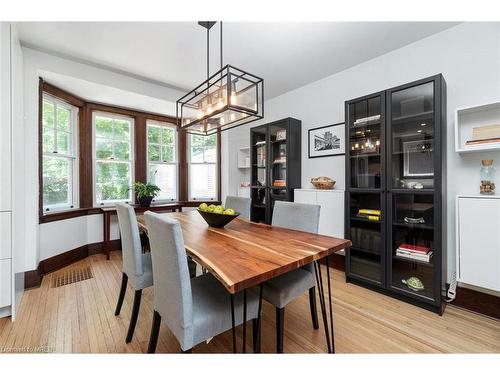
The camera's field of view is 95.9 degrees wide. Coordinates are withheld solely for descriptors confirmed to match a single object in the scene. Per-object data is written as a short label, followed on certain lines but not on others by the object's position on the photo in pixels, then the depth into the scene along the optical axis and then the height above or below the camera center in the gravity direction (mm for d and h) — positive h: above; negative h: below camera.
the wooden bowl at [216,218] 1840 -264
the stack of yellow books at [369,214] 2408 -305
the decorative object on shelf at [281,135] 3445 +804
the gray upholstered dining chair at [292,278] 1387 -644
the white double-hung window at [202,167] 4555 +408
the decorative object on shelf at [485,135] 1814 +419
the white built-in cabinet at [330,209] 2740 -285
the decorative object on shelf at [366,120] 2401 +722
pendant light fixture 1611 +629
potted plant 3713 -93
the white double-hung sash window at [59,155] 2973 +452
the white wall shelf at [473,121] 1852 +573
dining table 1007 -368
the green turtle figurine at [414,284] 2114 -934
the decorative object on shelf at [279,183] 3457 +56
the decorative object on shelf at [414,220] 2149 -330
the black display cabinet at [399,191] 1998 -48
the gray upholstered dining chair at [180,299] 1062 -619
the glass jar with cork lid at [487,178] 1897 +65
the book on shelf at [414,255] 2082 -666
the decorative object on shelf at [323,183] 2957 +45
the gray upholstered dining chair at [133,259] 1610 -535
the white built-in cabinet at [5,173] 1823 +122
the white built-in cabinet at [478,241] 1757 -449
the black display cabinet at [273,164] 3373 +363
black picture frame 2965 +648
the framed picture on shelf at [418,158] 2094 +269
